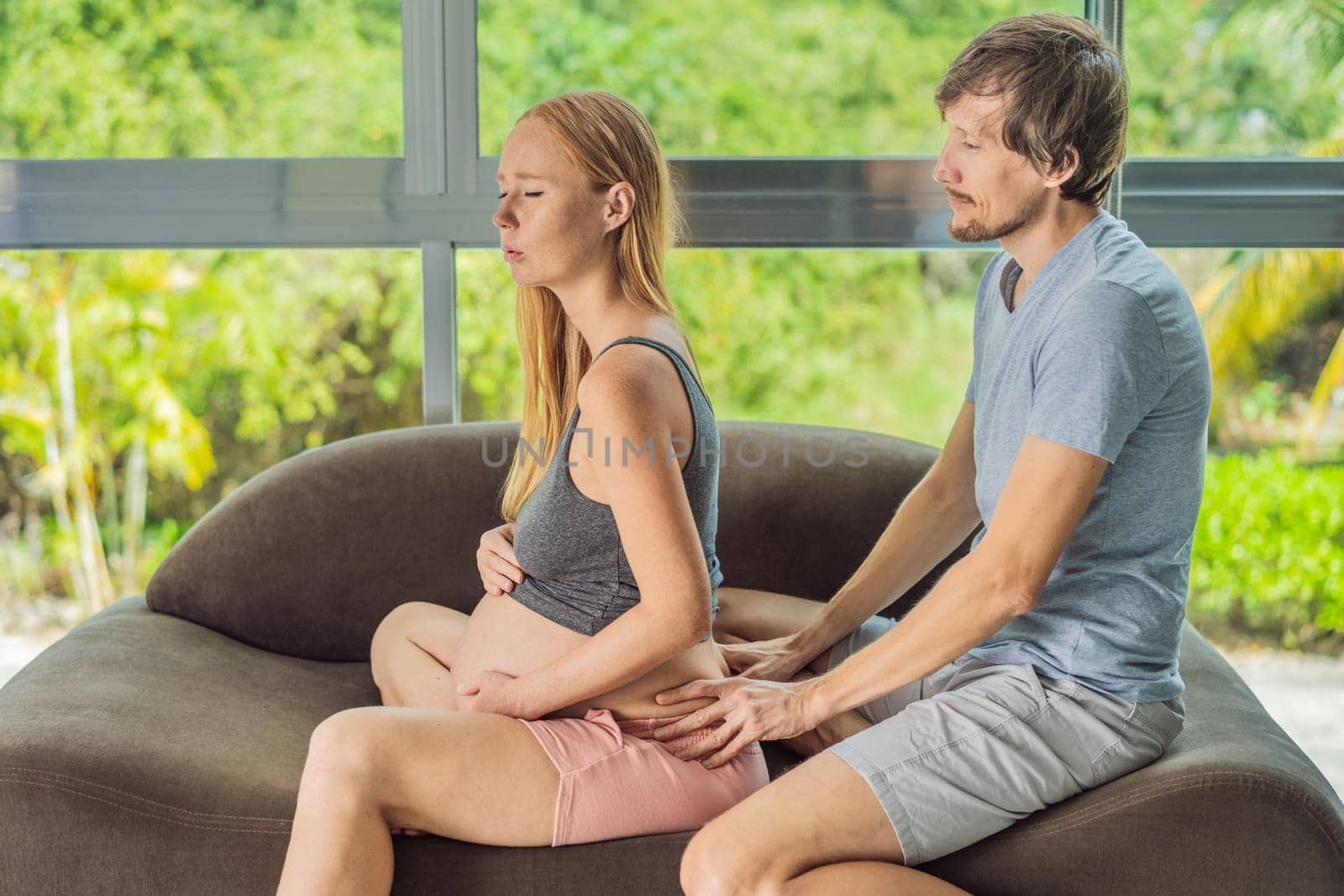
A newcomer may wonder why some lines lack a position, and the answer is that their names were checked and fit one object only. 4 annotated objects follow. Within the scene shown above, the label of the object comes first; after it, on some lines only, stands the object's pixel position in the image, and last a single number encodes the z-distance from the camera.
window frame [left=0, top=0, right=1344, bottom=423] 2.56
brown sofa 1.44
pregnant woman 1.39
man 1.37
